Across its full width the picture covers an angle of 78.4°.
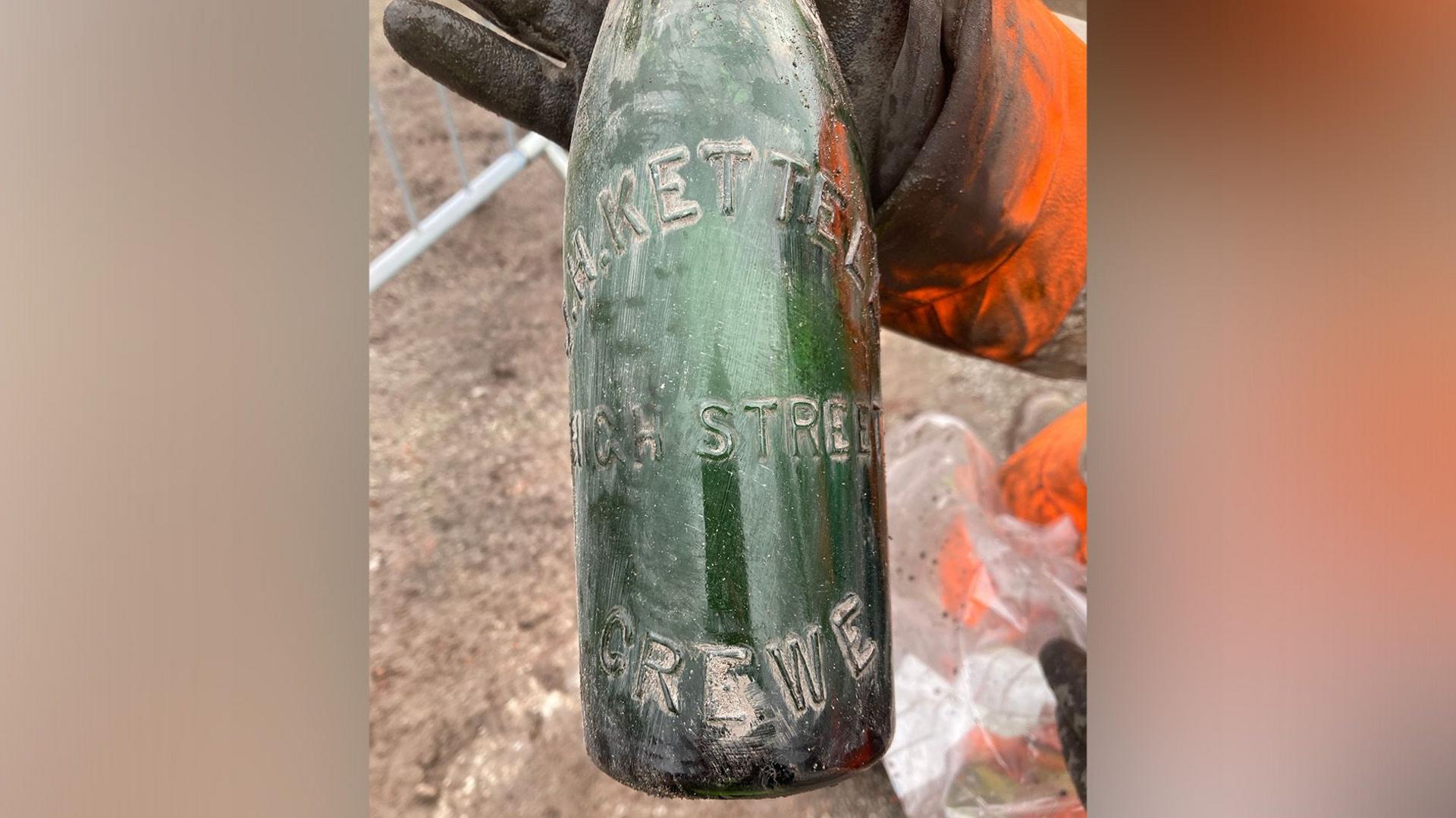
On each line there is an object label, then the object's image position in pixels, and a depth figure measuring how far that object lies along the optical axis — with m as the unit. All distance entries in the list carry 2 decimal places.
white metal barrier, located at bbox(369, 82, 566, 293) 1.16
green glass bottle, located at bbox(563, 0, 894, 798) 0.36
